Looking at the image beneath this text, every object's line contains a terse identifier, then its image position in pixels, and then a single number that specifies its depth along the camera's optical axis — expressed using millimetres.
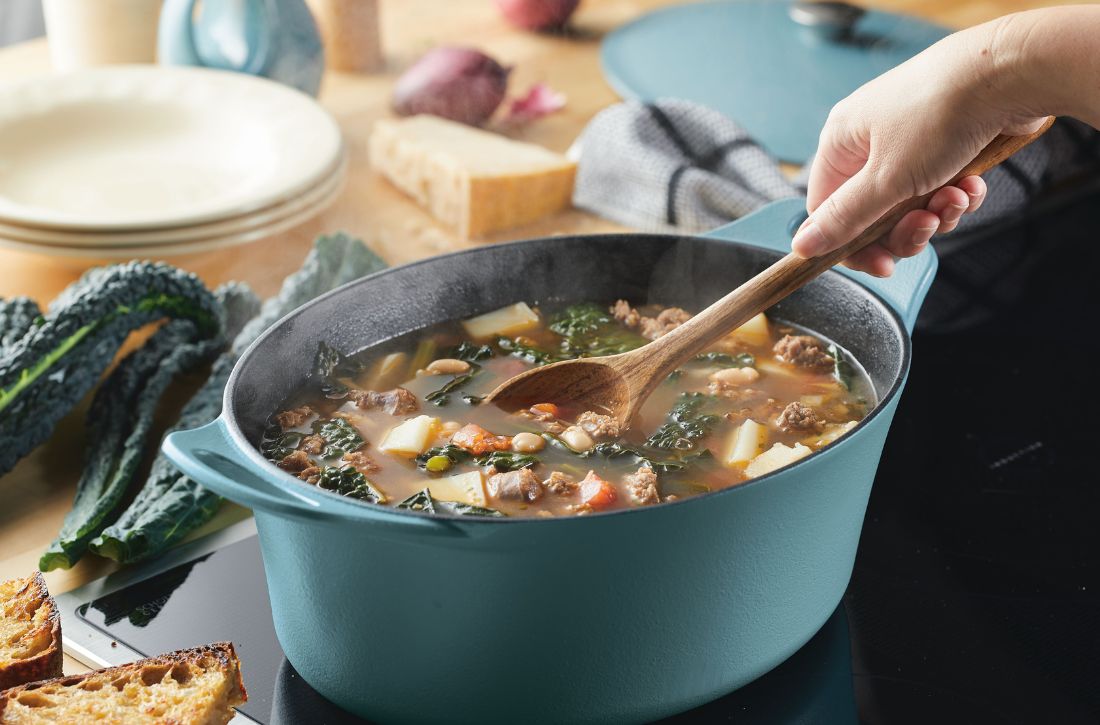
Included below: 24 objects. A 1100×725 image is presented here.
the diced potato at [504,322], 1184
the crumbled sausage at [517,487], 1070
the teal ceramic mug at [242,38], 1505
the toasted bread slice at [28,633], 1048
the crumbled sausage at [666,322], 1189
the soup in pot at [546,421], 1074
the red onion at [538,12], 1707
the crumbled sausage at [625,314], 1192
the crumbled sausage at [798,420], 1117
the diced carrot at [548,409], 1121
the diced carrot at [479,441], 1097
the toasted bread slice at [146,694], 1021
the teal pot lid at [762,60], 1540
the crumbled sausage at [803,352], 1159
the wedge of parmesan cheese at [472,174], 1405
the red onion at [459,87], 1531
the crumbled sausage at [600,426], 1106
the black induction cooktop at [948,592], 1067
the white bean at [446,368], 1160
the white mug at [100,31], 1540
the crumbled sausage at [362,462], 1087
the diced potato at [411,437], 1100
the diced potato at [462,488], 1068
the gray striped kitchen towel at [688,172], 1392
